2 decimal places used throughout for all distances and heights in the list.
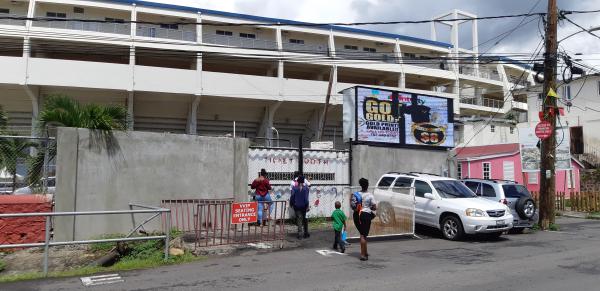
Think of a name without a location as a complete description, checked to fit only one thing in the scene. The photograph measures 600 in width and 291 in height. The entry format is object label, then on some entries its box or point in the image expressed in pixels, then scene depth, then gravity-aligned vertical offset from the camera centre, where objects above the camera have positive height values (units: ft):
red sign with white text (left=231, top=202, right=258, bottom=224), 35.17 -2.36
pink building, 93.76 +2.93
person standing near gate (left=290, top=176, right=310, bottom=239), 40.40 -1.64
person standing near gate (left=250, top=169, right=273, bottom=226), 45.29 -0.65
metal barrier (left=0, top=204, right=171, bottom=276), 27.59 -3.65
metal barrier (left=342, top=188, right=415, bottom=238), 42.50 -2.78
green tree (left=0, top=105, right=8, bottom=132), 40.98 +4.67
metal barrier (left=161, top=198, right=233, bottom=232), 40.91 -2.71
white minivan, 41.50 -2.32
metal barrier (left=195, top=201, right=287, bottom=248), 35.94 -4.22
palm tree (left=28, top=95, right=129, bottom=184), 38.96 +4.56
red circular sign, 52.37 +5.40
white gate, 49.32 +0.85
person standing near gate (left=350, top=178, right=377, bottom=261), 32.60 -2.27
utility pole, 52.70 +4.50
